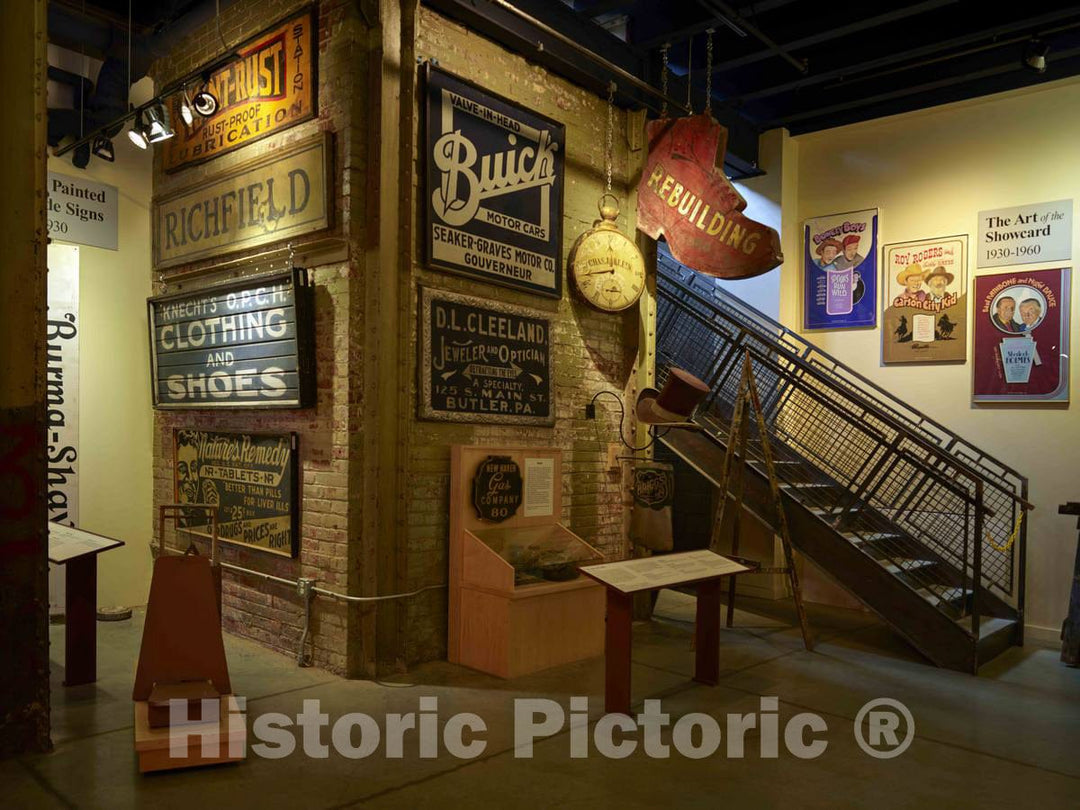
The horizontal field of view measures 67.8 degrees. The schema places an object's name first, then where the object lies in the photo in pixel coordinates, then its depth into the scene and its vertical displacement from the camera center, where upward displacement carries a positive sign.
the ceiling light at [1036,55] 6.85 +2.92
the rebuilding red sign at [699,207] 6.28 +1.51
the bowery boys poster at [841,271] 8.29 +1.31
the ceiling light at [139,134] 5.79 +1.86
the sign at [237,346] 5.32 +0.32
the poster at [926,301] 7.70 +0.92
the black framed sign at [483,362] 5.41 +0.21
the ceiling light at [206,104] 5.84 +2.08
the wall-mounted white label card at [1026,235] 7.17 +1.48
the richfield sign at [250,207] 5.29 +1.33
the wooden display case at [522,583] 5.21 -1.29
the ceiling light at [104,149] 6.60 +1.99
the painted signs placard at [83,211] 6.54 +1.47
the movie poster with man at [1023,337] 7.15 +0.54
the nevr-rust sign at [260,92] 5.42 +2.12
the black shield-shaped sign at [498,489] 5.52 -0.68
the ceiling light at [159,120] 5.71 +1.91
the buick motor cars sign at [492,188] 5.45 +1.48
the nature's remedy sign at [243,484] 5.53 -0.70
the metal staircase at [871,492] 6.06 -0.86
